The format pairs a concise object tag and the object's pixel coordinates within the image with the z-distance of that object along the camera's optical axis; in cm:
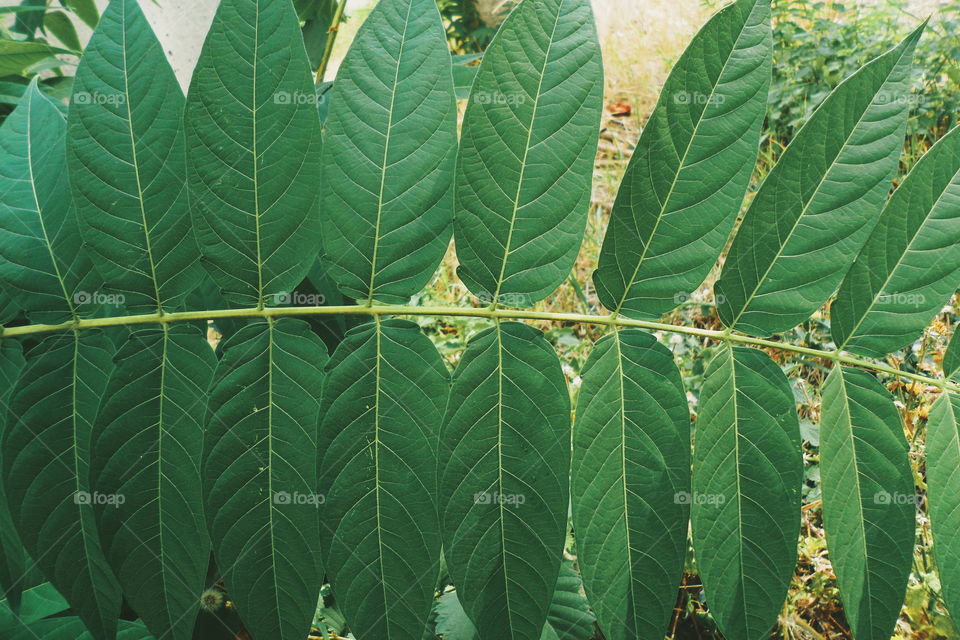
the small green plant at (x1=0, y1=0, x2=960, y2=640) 37
